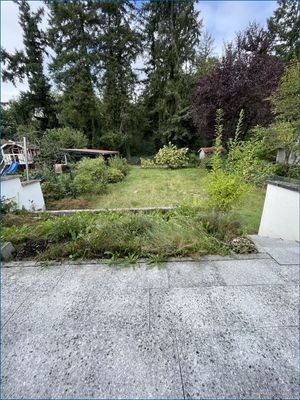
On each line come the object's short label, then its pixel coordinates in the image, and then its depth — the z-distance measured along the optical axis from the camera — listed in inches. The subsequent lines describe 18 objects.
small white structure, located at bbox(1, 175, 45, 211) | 137.3
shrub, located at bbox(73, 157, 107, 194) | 264.1
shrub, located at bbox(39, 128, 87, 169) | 462.6
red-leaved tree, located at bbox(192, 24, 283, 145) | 320.5
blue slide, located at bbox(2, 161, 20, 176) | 300.8
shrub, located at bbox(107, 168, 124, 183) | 332.5
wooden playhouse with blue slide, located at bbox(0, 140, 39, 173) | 288.0
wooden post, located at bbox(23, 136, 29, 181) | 191.6
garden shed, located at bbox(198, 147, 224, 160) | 354.2
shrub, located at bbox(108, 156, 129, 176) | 364.4
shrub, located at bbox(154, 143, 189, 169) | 377.4
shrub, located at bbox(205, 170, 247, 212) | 109.8
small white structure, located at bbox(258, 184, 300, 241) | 120.0
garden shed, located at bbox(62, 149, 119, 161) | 409.1
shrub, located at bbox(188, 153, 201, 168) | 386.6
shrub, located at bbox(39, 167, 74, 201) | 239.3
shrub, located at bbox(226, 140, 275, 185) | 114.8
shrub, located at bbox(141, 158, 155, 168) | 386.3
